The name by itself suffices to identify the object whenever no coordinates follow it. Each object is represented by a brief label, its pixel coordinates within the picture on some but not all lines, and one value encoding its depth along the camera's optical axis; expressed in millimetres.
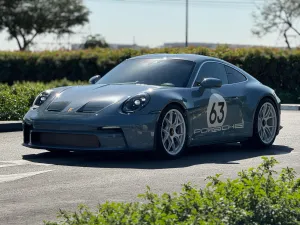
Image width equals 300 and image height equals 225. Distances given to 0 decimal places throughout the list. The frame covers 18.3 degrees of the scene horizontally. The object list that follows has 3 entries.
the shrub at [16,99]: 17219
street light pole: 81500
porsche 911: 11070
